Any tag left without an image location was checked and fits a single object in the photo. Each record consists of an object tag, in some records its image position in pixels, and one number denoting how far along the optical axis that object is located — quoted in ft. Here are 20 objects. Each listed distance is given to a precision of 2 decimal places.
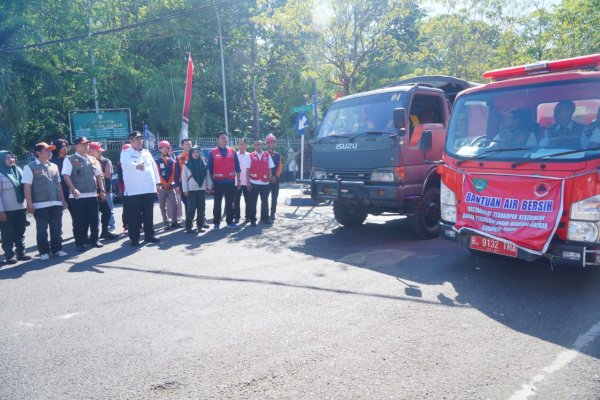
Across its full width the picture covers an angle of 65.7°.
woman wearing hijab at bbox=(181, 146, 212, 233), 30.30
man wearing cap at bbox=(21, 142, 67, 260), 22.68
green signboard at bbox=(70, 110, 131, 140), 70.64
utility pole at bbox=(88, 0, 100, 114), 77.97
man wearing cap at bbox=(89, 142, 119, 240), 28.44
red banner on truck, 15.72
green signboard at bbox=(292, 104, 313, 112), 42.37
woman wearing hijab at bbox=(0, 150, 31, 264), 22.68
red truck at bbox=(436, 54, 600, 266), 15.24
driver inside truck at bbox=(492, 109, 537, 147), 17.44
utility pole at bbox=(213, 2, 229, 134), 87.76
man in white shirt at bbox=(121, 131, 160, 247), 26.09
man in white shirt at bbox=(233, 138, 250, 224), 32.58
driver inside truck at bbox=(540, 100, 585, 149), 16.19
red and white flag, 49.23
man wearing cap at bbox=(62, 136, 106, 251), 25.21
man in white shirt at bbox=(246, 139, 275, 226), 32.24
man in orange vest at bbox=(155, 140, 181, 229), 31.89
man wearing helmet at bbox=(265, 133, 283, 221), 33.19
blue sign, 42.72
